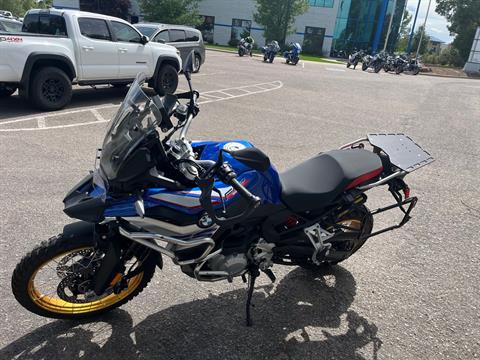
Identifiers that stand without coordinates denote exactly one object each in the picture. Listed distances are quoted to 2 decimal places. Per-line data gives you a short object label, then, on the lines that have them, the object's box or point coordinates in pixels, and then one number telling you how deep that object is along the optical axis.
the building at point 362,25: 50.06
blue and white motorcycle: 2.40
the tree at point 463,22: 48.72
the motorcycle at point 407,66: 28.27
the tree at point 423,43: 62.53
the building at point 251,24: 48.91
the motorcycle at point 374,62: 27.66
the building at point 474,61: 35.42
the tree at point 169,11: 39.81
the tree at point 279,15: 43.77
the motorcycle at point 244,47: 28.73
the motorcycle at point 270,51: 26.03
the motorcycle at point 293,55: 26.17
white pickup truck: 7.98
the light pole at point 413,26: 46.54
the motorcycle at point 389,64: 28.88
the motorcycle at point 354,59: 30.06
